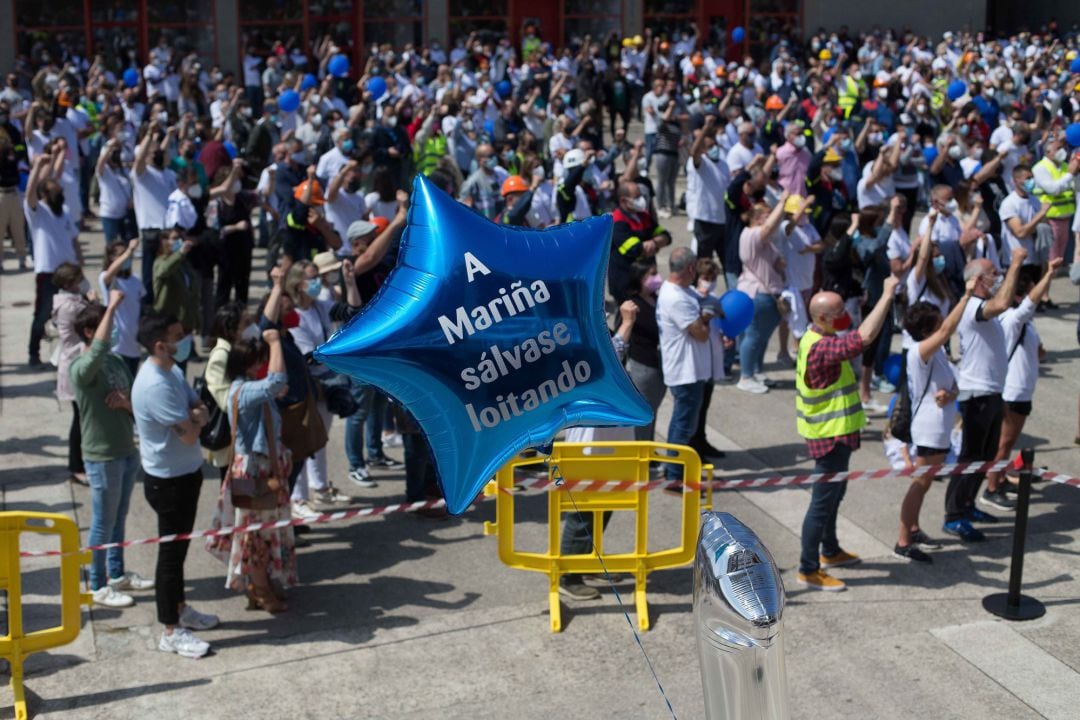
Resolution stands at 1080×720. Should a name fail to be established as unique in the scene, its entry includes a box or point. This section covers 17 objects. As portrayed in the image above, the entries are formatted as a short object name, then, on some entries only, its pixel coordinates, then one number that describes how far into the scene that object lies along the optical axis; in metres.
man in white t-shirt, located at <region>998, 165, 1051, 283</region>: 13.43
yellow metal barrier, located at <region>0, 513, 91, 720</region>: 6.59
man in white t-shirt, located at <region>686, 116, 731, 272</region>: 14.24
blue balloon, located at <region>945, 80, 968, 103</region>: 23.47
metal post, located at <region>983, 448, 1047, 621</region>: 7.40
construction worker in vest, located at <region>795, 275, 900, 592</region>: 7.59
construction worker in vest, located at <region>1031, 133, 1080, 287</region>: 14.28
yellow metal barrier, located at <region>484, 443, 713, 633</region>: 7.58
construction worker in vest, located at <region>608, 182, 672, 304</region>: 9.65
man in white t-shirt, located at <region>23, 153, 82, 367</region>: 12.11
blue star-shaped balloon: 4.91
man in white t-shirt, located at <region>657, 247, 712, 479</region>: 9.12
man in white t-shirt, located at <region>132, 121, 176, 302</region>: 13.41
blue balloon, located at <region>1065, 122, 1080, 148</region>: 15.66
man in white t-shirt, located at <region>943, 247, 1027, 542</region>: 8.46
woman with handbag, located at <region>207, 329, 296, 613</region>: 7.38
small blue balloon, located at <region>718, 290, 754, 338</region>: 10.09
